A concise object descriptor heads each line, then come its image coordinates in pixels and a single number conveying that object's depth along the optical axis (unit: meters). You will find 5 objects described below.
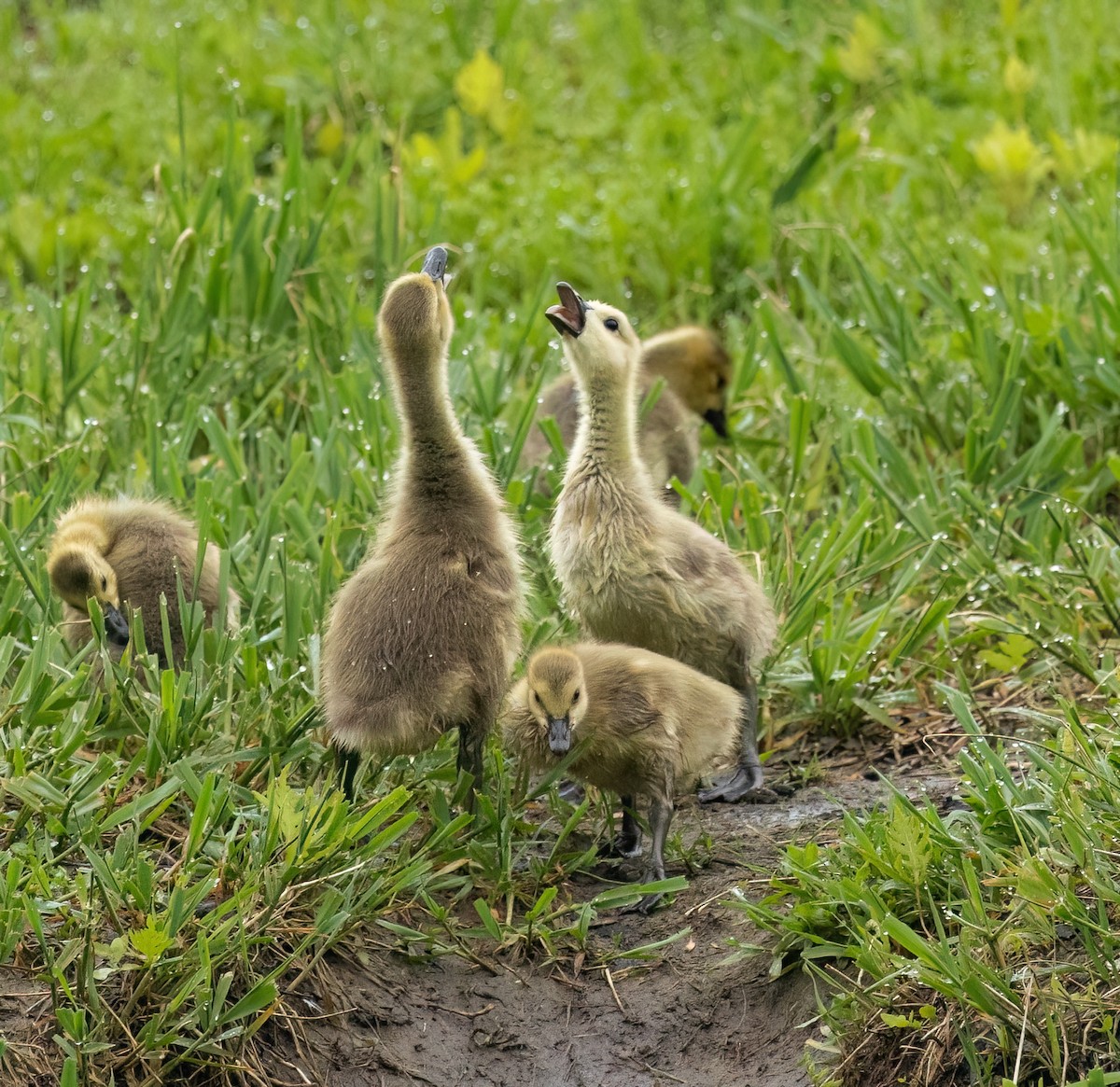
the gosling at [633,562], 8.52
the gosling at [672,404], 11.62
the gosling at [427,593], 7.30
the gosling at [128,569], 8.17
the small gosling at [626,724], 7.32
